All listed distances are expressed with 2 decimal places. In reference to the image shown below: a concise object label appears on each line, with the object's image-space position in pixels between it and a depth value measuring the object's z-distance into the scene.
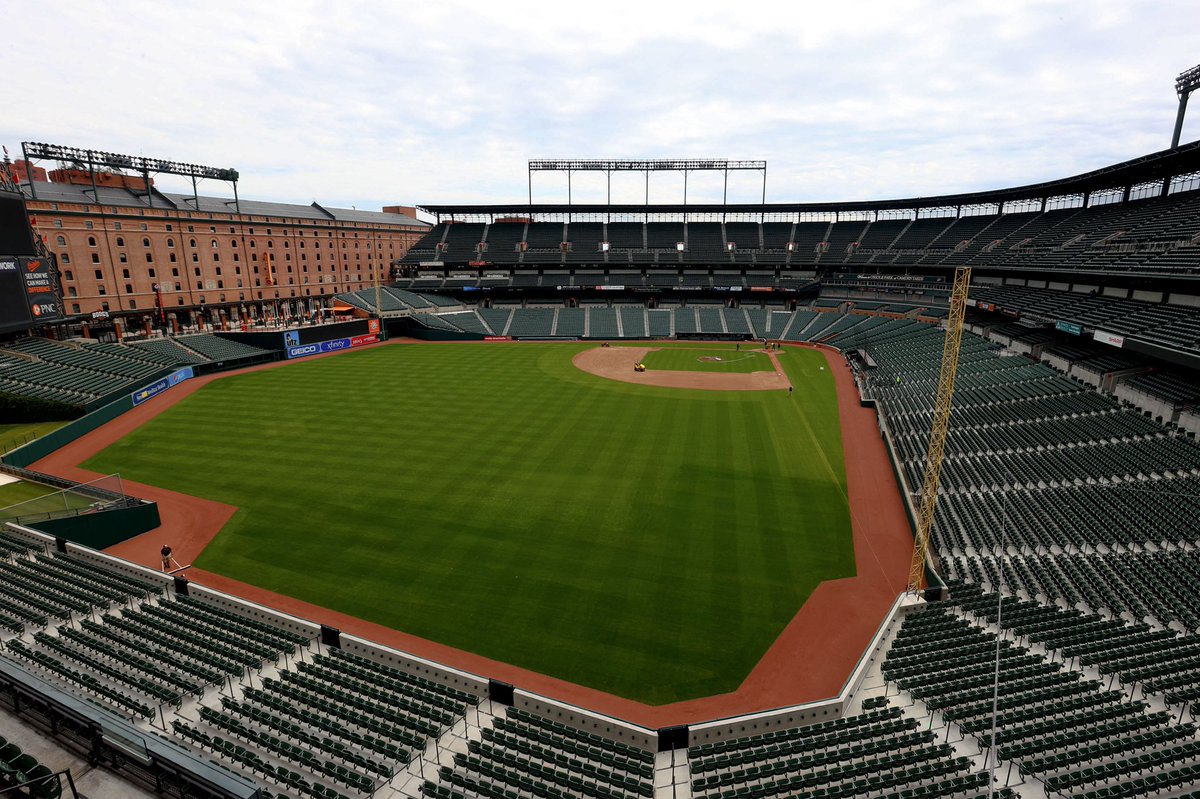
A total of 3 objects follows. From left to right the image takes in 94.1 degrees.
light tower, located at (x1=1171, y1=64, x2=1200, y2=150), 46.50
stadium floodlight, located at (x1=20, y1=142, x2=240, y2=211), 54.50
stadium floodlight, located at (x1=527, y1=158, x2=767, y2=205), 93.50
